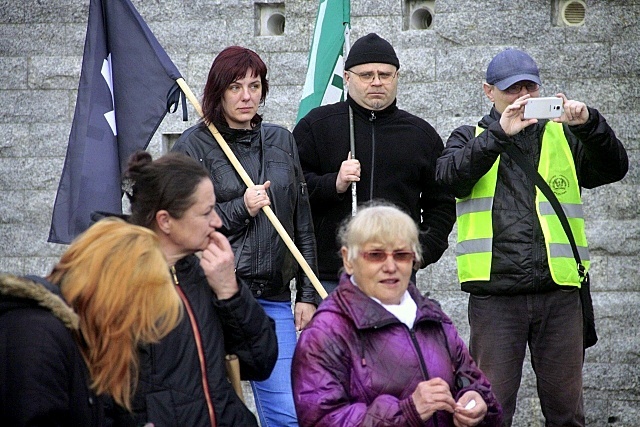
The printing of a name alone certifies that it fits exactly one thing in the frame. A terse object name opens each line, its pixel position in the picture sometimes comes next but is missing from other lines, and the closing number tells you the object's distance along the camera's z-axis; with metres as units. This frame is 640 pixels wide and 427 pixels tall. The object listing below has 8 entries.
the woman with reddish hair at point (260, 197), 10.15
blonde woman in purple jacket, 7.79
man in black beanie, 11.52
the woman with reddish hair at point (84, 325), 6.21
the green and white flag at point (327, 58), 12.66
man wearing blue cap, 10.84
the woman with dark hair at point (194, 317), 7.52
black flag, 10.33
